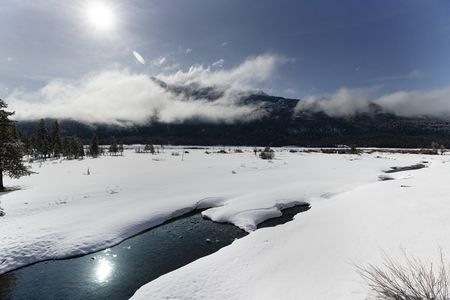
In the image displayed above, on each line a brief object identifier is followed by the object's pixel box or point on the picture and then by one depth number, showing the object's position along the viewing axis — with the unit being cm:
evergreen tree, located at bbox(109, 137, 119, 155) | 11179
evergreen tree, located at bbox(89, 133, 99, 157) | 10031
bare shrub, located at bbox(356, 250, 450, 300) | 607
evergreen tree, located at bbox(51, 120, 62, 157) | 10219
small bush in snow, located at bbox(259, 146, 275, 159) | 6669
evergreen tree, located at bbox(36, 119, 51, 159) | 10031
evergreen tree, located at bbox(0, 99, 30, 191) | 2841
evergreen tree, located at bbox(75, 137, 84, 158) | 9925
